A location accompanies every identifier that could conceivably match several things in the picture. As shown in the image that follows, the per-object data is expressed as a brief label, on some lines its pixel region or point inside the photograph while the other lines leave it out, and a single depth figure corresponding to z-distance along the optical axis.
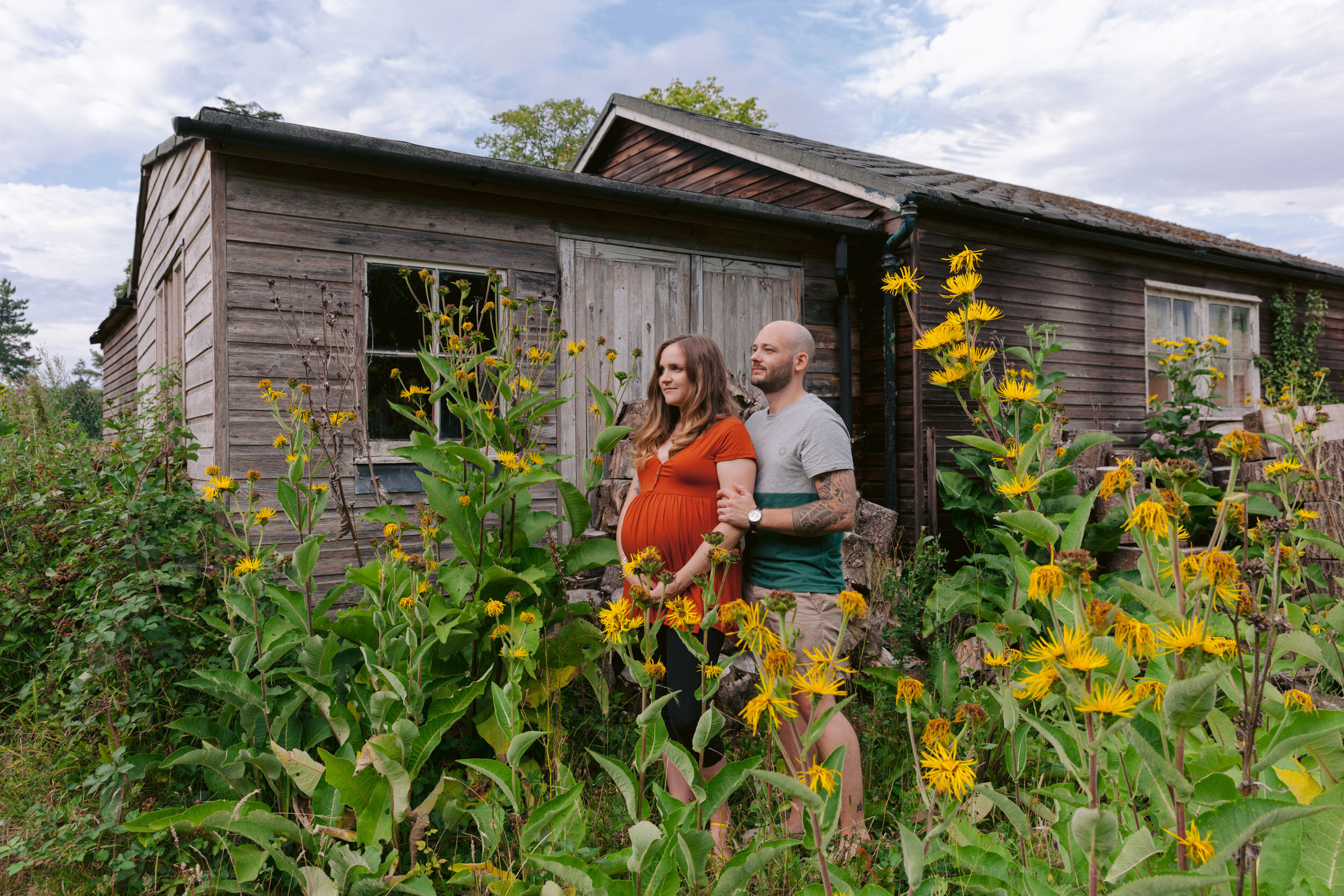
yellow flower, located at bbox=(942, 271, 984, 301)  1.75
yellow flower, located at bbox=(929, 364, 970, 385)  1.71
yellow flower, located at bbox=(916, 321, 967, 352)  1.71
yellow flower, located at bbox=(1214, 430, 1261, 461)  1.16
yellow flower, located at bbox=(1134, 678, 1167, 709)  1.17
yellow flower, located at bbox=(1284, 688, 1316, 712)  1.26
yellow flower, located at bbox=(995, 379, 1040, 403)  1.80
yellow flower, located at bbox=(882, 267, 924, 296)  2.19
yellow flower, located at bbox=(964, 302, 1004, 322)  1.73
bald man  2.29
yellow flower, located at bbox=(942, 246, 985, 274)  1.86
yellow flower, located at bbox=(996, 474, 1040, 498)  1.57
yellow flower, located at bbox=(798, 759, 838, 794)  1.26
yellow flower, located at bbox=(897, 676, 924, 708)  1.36
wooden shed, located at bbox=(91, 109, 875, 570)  4.39
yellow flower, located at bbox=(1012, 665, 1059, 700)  1.01
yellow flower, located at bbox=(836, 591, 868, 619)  1.36
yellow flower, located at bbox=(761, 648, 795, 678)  1.22
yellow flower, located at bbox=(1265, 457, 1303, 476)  1.53
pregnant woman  2.35
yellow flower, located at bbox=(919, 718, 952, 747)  1.34
